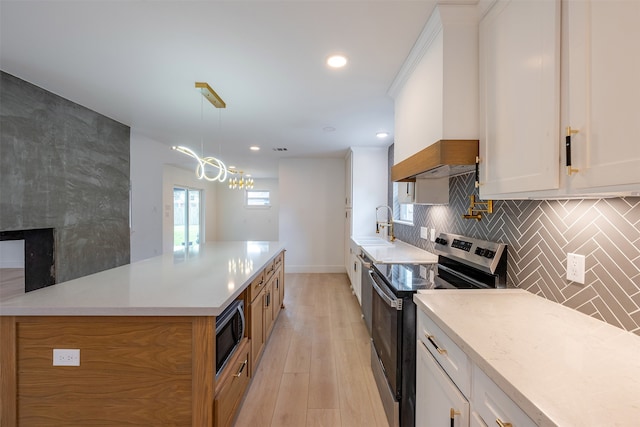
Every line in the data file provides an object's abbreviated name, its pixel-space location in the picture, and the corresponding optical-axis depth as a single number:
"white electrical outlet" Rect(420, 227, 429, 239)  2.92
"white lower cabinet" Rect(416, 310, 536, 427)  0.82
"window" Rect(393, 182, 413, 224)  3.76
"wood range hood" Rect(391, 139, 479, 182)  1.48
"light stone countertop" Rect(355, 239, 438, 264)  2.41
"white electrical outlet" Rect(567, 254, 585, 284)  1.19
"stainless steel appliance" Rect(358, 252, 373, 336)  2.66
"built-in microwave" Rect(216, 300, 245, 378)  1.59
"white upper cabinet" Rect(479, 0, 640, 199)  0.78
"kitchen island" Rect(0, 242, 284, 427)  1.40
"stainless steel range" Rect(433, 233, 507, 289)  1.63
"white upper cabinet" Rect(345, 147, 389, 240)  4.66
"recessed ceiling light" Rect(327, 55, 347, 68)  1.96
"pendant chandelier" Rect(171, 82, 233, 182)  2.37
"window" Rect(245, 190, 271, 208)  9.50
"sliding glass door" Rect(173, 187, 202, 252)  7.44
